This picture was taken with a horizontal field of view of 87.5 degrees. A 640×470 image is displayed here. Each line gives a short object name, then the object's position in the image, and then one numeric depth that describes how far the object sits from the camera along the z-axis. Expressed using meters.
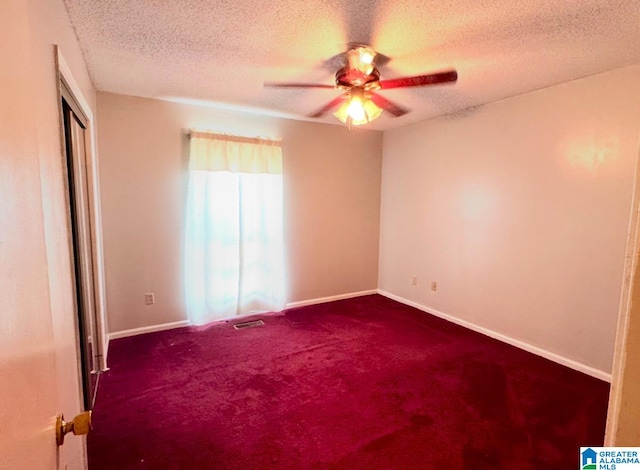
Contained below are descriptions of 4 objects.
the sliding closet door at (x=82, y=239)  1.82
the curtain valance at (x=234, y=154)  3.38
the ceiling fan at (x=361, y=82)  2.15
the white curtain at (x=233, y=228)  3.43
